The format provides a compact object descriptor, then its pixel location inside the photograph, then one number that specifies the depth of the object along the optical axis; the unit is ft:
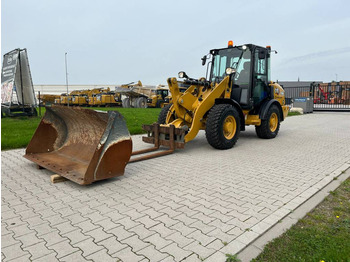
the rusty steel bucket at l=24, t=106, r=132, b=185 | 13.76
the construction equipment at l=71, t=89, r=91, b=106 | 110.42
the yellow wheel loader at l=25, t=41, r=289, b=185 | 14.32
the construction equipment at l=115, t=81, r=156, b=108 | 92.63
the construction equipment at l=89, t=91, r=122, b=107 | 100.17
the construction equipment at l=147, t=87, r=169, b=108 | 90.60
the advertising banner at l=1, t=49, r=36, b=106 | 39.32
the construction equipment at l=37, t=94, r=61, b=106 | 122.83
